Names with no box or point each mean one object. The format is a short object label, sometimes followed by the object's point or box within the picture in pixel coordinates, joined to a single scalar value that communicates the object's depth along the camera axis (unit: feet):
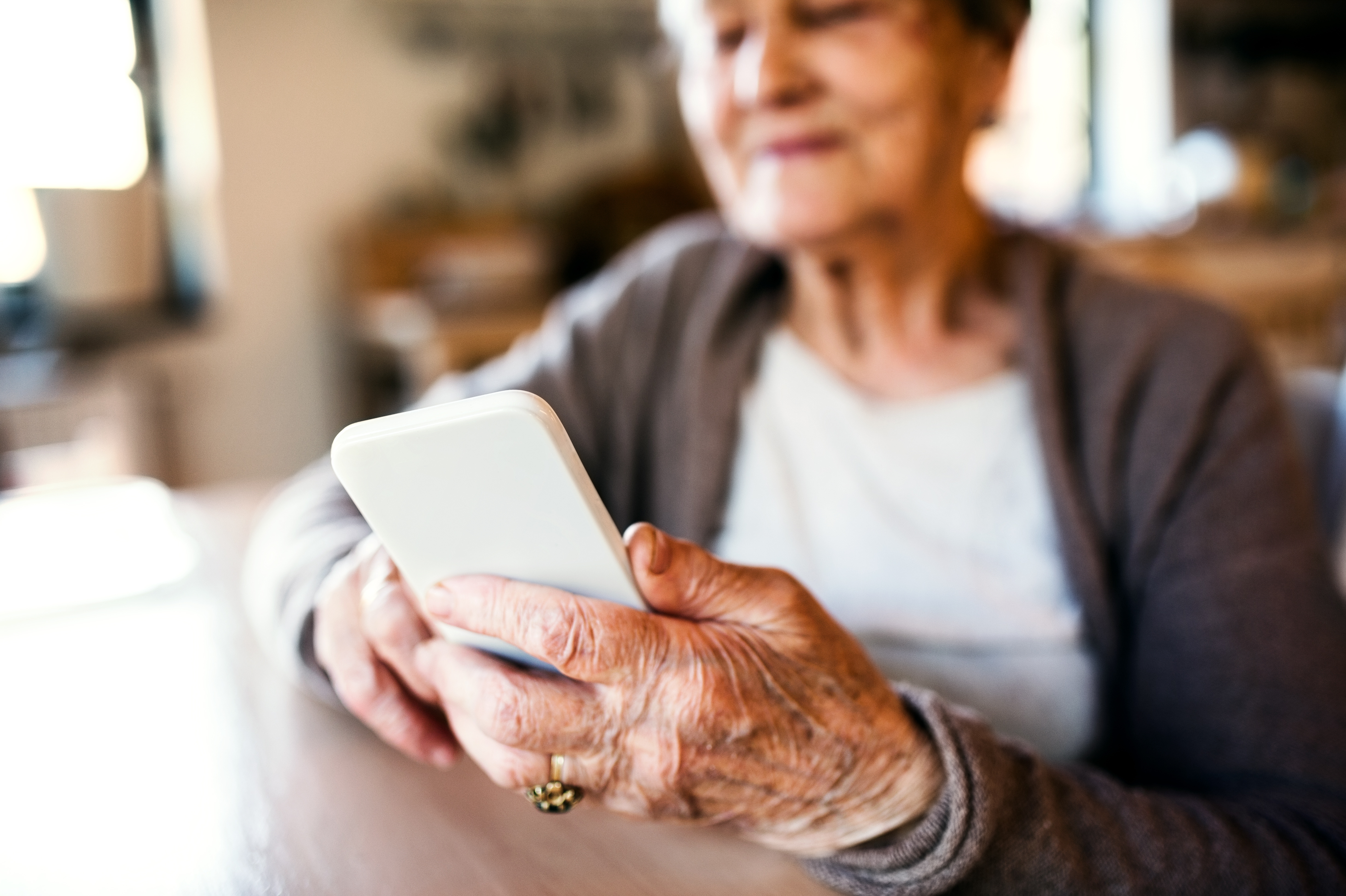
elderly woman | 1.54
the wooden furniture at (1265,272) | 11.60
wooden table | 1.56
